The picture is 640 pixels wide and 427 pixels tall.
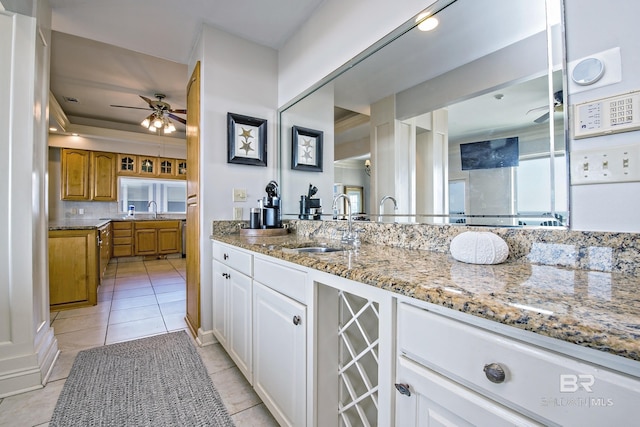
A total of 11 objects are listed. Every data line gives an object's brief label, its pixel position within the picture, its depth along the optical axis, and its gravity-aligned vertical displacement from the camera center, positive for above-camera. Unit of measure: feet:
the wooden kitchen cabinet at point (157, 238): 18.63 -1.52
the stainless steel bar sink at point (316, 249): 5.33 -0.68
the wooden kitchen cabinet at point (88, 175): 16.83 +2.58
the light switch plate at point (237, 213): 7.67 +0.05
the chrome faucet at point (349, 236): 5.22 -0.43
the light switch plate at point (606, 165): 2.54 +0.45
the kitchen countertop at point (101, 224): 9.25 -0.26
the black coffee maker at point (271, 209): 7.37 +0.15
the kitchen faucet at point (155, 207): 20.56 +0.61
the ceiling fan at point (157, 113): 12.75 +4.76
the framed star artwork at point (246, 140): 7.48 +2.10
